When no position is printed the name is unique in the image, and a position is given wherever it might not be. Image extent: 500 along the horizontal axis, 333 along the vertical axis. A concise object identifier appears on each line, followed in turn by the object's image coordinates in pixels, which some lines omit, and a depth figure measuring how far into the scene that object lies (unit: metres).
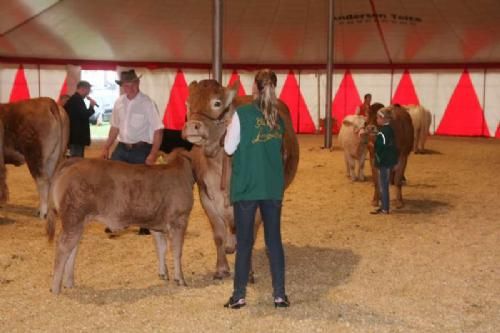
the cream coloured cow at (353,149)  11.89
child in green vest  8.61
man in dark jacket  9.59
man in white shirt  6.64
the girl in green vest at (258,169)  4.52
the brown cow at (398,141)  9.27
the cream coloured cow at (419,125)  16.53
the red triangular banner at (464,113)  22.47
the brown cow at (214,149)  5.11
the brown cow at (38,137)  8.27
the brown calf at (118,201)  5.02
